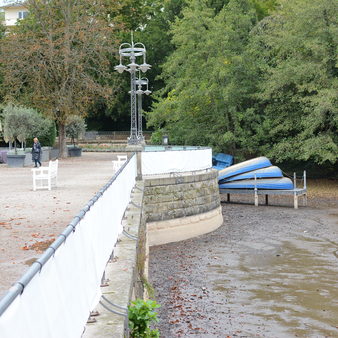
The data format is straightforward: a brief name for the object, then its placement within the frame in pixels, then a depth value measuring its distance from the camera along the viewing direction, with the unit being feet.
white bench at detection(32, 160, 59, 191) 59.77
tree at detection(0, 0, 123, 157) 115.34
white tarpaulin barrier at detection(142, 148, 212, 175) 63.00
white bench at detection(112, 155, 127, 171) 75.19
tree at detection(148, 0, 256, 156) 111.96
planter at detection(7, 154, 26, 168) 100.17
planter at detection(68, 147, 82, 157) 132.01
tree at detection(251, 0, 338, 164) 99.66
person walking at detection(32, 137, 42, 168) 89.45
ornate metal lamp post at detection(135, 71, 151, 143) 91.76
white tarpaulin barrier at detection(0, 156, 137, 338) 9.31
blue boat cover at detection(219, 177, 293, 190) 90.58
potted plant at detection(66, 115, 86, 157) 143.50
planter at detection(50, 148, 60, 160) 127.03
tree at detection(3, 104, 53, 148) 109.09
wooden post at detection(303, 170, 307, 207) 91.05
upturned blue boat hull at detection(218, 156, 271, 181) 93.71
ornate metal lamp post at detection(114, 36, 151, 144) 70.64
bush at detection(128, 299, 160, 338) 19.45
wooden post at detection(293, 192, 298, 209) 88.12
